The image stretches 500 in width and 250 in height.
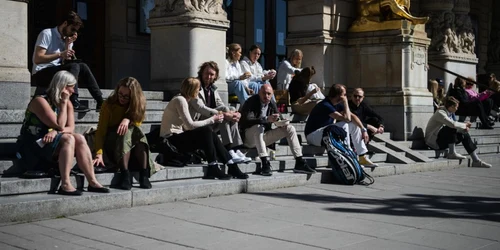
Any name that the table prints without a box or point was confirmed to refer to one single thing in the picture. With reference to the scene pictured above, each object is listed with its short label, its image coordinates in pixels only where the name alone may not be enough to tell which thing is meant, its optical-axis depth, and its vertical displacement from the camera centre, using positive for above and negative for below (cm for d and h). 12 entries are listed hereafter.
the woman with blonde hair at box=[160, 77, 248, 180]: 988 -19
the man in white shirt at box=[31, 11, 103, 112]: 1001 +82
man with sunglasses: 1343 +14
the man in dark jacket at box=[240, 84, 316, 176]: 1093 -10
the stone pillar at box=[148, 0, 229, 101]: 1242 +129
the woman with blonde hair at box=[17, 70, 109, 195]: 802 -19
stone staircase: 763 -74
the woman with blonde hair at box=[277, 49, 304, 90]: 1501 +100
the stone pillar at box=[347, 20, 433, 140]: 1631 +103
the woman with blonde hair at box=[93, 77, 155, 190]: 875 -15
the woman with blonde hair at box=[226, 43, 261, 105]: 1326 +73
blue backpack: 1120 -55
